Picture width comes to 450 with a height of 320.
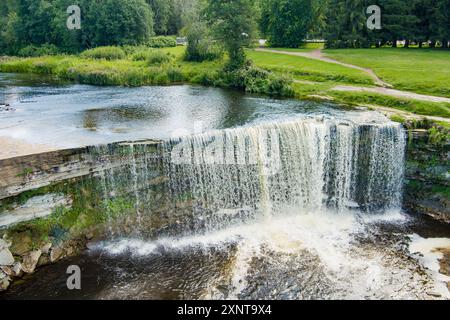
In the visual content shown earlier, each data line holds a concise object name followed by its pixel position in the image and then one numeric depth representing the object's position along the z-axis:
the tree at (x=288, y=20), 44.69
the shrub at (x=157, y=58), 35.91
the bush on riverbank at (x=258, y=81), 26.59
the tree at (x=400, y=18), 40.47
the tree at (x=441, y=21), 38.51
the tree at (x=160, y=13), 63.66
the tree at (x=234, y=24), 30.31
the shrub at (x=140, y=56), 38.62
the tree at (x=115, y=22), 46.31
